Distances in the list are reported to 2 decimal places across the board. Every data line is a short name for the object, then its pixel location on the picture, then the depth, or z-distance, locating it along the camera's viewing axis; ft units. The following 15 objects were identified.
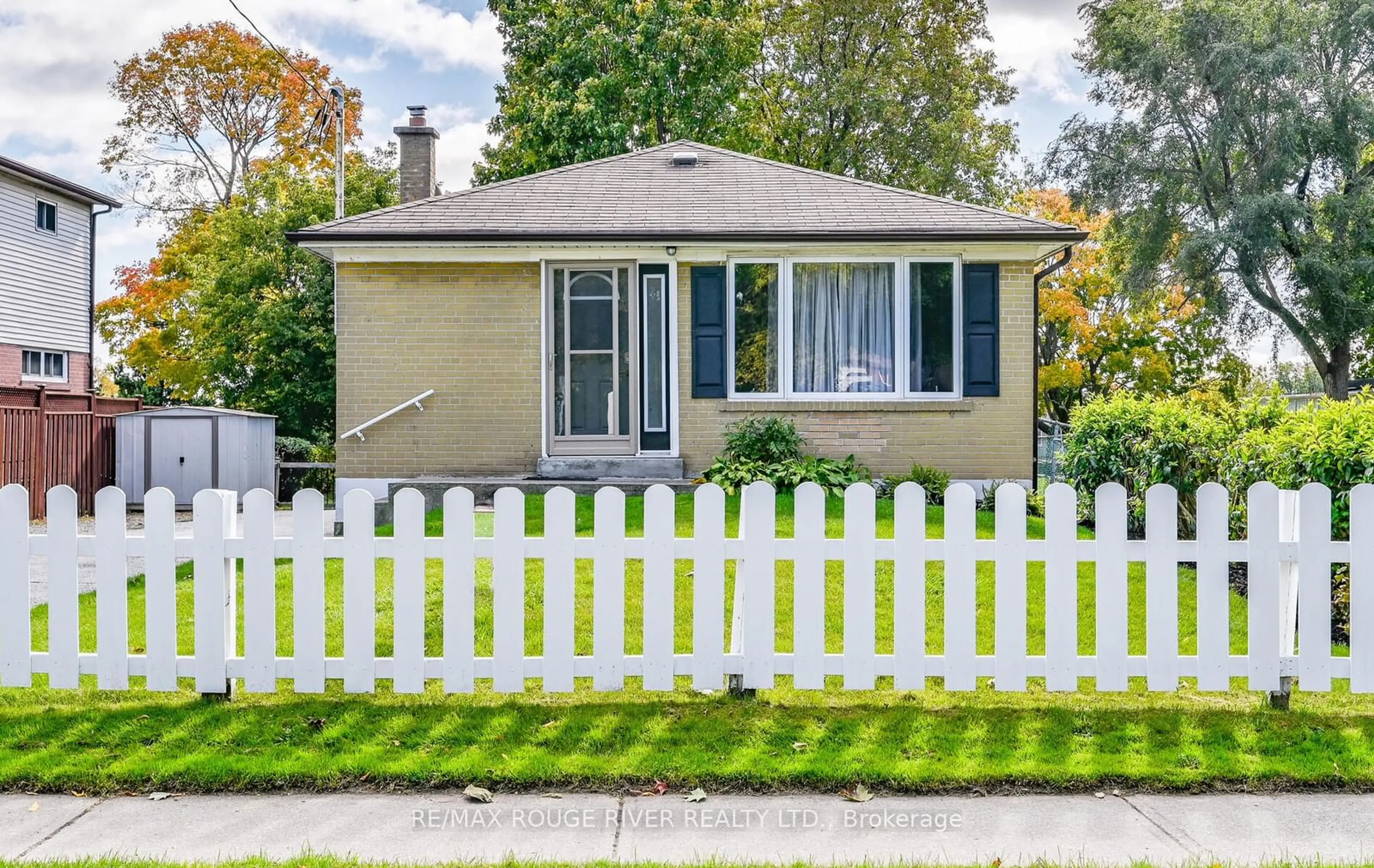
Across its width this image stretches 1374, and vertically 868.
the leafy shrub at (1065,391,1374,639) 17.44
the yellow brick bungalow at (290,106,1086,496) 35.99
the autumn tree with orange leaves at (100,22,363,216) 99.96
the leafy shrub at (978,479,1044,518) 32.89
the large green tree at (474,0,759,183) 69.87
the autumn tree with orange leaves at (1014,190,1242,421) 83.15
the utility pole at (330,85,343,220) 63.46
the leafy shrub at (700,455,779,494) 32.48
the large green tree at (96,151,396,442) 69.41
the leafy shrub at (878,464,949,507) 33.58
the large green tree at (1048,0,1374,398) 72.79
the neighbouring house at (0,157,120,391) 70.44
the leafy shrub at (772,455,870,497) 32.55
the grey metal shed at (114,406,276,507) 51.55
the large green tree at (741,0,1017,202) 81.10
